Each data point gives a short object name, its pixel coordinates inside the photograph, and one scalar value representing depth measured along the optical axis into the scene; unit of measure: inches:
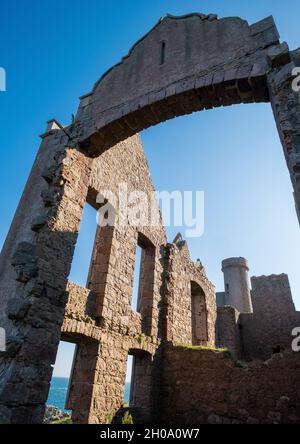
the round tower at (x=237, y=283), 820.6
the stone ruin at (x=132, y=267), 152.9
